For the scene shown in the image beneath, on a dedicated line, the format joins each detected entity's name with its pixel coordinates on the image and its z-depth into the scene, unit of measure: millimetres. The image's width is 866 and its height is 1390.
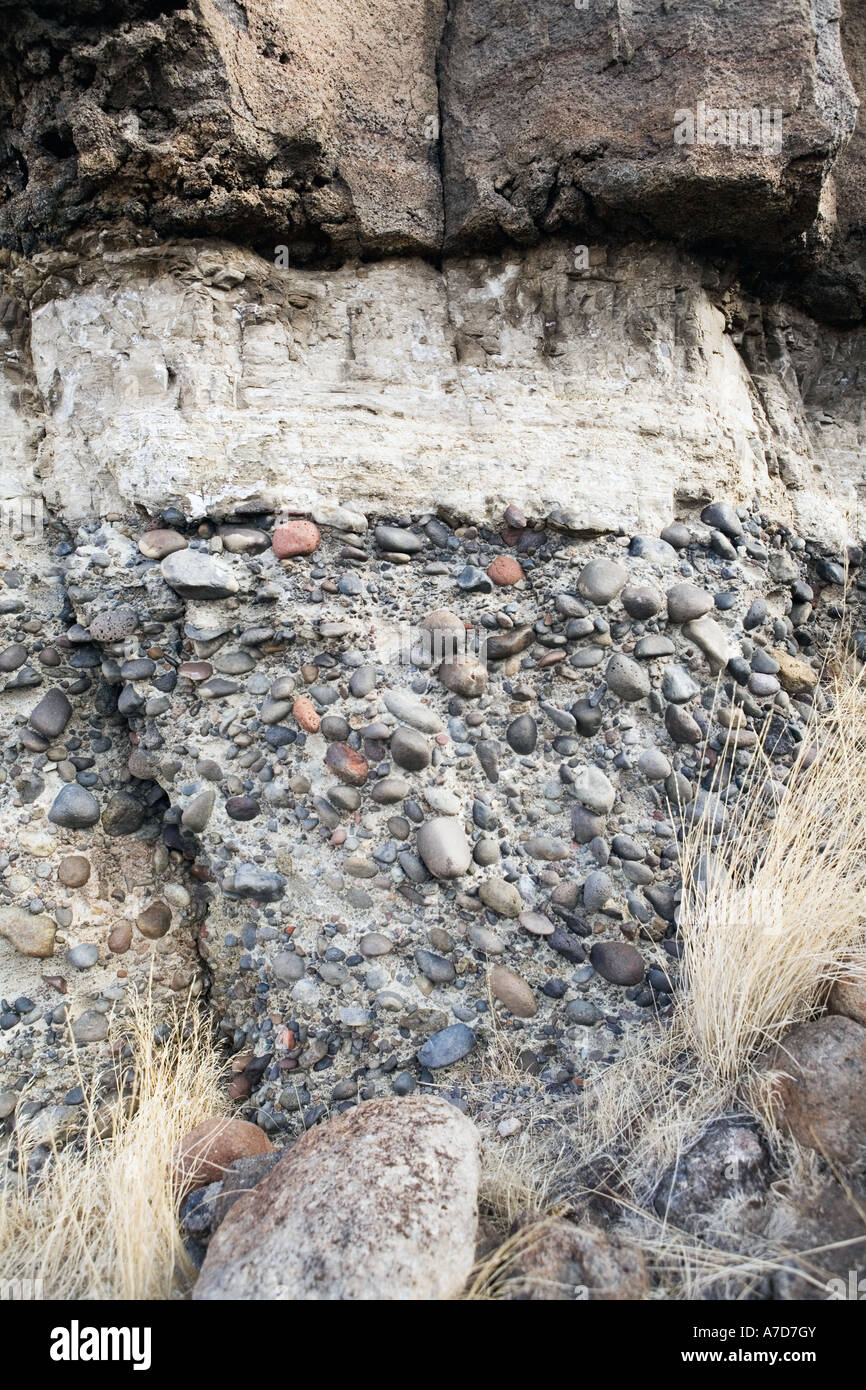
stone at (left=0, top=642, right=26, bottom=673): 2971
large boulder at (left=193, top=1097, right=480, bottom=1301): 1625
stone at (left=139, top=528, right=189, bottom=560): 2926
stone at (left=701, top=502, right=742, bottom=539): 3203
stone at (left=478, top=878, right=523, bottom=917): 2631
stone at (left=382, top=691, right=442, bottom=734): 2793
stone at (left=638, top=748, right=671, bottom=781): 2799
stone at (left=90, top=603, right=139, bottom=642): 2875
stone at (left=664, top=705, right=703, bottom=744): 2861
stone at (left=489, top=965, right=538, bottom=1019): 2547
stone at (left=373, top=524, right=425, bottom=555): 2992
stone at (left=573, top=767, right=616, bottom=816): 2752
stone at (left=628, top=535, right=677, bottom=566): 3057
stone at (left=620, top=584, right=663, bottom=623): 2924
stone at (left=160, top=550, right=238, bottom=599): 2844
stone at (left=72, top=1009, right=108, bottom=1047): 2725
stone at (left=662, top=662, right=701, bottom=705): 2893
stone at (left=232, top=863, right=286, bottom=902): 2695
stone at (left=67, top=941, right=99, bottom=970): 2777
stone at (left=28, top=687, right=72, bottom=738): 2936
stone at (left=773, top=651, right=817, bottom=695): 3148
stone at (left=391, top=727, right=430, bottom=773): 2730
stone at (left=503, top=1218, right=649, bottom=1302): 1662
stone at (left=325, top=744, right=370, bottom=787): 2736
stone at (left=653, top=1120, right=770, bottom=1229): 1905
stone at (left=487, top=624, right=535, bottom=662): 2908
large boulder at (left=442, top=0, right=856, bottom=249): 3072
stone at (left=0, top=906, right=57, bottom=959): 2730
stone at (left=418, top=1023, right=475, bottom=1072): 2496
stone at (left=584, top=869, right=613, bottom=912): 2646
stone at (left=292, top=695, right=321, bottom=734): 2801
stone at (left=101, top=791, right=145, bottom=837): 2949
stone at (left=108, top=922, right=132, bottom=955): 2844
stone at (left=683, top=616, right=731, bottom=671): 2975
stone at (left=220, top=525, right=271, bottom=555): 2922
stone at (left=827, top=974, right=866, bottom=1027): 2186
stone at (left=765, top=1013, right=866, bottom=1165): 1893
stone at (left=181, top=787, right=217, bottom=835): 2758
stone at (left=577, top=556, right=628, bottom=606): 2932
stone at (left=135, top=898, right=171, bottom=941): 2898
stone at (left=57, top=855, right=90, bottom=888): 2838
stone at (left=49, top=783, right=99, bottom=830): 2877
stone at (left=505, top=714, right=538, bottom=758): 2828
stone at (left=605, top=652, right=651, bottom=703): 2854
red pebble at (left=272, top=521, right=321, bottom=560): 2916
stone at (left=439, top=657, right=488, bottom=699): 2846
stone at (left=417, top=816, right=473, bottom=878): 2639
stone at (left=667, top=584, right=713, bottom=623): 2977
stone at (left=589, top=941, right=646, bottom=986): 2566
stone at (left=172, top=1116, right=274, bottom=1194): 2227
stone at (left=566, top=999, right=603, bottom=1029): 2529
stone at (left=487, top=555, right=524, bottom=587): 2988
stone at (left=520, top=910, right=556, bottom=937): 2621
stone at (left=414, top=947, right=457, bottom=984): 2584
